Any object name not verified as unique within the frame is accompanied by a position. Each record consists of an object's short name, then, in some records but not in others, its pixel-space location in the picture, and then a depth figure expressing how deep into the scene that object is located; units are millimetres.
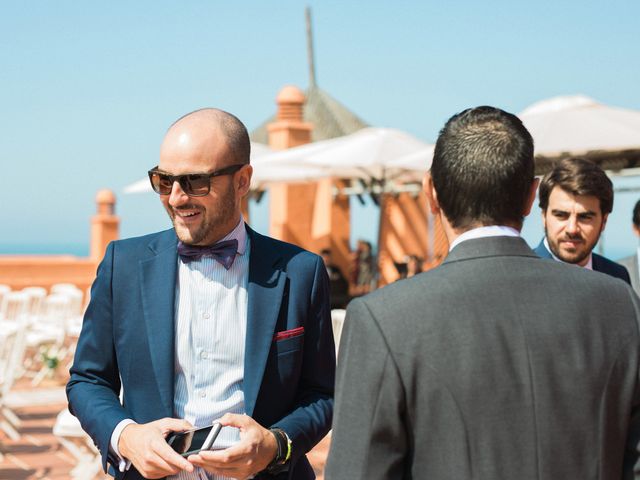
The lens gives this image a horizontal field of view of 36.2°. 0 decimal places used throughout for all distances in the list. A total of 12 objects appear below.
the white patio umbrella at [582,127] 10328
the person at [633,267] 4000
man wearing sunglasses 2482
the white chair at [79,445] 5664
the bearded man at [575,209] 3613
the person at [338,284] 15320
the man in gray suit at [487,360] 1704
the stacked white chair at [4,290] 14203
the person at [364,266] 18516
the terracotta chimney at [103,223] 19172
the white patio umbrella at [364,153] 12859
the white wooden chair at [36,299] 13336
